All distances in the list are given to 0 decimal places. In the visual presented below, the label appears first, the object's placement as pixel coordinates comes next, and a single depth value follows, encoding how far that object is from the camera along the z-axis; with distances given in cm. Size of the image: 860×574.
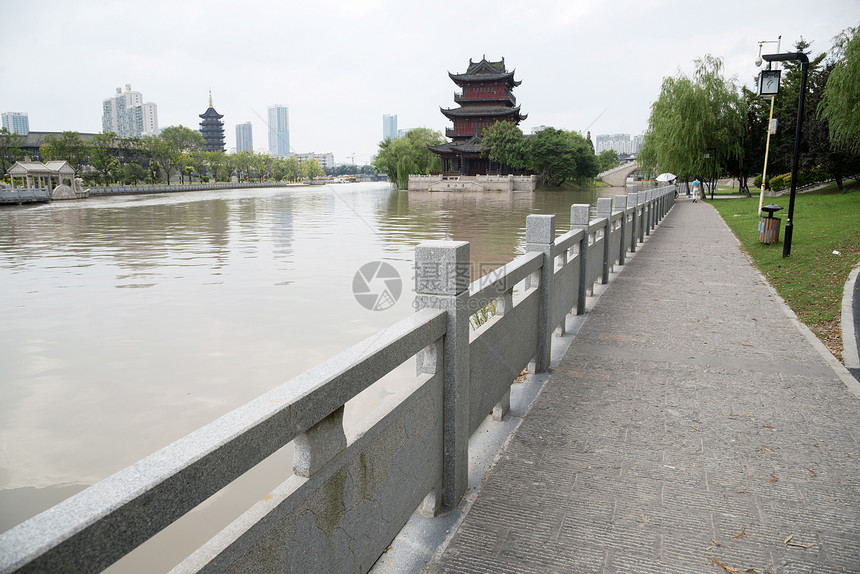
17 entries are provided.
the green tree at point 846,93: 1933
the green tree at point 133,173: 7556
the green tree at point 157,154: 7962
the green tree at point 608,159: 12912
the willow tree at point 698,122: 3656
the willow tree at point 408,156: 7994
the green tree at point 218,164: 9512
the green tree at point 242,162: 10429
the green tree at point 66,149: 6562
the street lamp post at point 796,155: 1172
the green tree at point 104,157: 6952
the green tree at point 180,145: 8519
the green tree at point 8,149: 6419
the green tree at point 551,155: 6719
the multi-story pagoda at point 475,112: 7594
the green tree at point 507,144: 6712
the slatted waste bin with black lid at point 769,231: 1338
